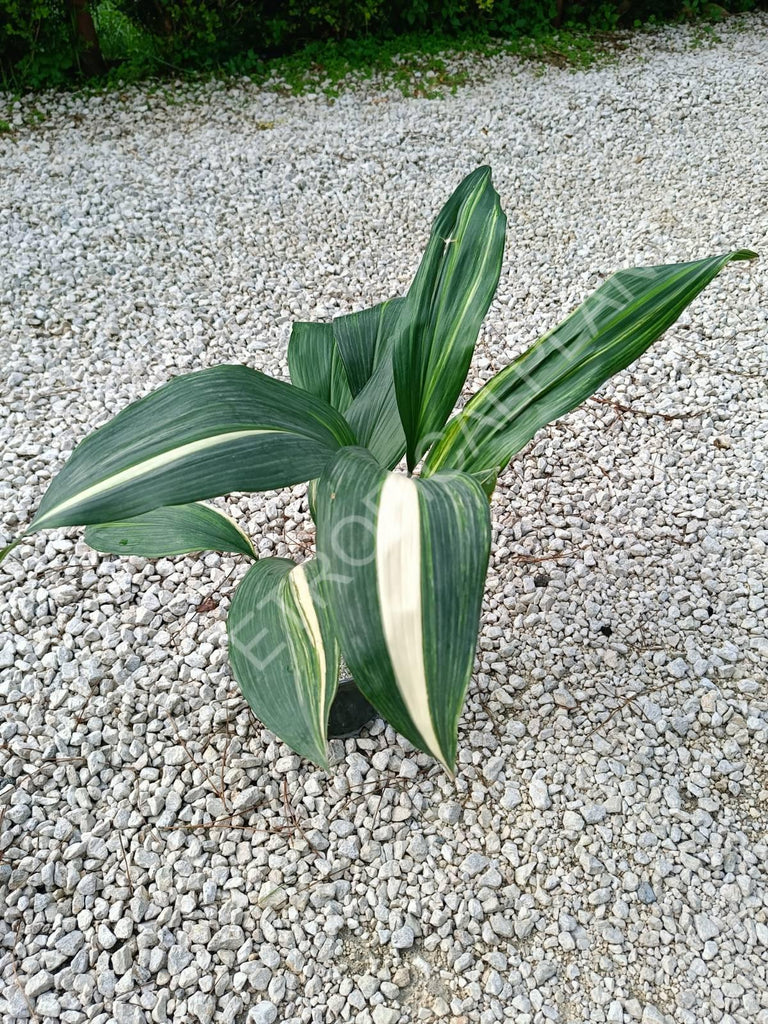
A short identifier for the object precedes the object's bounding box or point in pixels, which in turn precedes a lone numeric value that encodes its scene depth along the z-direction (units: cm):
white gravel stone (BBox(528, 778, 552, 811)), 118
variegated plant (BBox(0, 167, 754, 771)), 66
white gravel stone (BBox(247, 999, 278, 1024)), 99
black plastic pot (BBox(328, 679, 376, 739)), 121
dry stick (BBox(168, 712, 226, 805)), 120
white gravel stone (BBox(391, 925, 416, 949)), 105
